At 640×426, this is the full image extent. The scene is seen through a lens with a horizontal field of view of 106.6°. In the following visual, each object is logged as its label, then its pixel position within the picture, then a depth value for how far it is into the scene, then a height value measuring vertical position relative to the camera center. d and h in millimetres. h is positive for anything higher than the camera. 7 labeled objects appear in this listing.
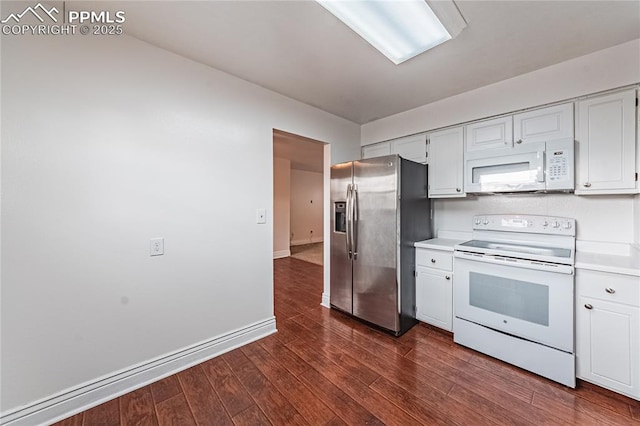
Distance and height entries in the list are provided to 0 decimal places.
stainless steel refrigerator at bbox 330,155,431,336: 2439 -267
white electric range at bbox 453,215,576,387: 1771 -698
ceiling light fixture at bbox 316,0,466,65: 1404 +1227
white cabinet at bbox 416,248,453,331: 2424 -810
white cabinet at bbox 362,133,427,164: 2938 +842
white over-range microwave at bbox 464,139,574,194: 1966 +387
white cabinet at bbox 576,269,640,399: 1557 -825
